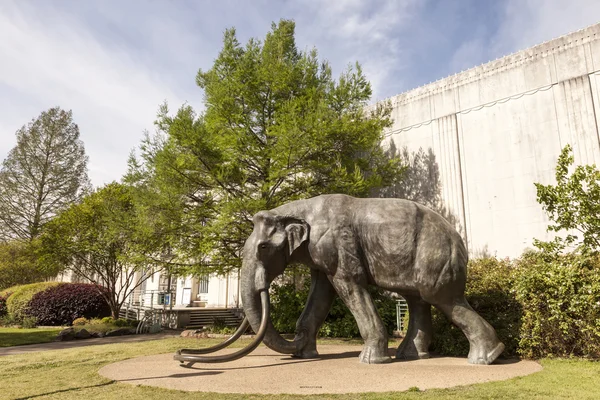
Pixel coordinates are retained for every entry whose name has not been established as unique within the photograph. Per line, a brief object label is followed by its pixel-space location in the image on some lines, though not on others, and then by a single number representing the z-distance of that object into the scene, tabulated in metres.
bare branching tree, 30.84
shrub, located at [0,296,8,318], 23.02
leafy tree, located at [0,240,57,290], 28.47
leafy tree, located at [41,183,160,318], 21.22
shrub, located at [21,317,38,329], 19.91
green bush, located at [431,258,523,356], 8.34
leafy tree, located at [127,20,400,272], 13.11
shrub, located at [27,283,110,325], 21.16
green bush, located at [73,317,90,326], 19.72
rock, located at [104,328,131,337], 16.59
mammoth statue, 7.08
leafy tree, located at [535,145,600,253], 8.65
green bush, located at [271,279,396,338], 13.94
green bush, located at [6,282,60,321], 21.45
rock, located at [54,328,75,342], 15.01
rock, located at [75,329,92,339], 15.55
